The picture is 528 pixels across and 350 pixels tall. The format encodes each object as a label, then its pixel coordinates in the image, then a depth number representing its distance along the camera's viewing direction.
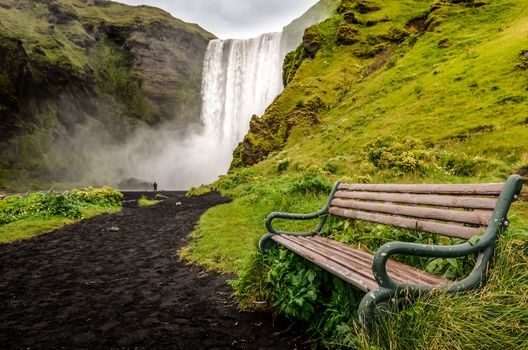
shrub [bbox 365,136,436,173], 12.04
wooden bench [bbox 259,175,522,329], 2.42
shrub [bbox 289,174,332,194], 10.84
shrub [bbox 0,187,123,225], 13.28
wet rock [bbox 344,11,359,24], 38.78
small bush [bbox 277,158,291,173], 21.36
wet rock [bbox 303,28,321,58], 38.97
